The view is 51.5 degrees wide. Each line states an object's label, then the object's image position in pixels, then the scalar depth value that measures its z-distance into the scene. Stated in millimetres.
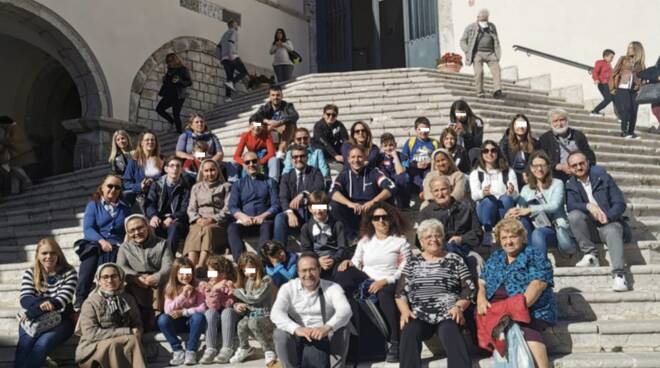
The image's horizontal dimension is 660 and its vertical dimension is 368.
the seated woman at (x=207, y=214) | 5961
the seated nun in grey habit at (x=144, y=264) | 5305
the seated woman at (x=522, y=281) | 4383
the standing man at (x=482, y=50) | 10664
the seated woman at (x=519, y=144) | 6516
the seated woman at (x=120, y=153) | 7277
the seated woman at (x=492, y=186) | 5746
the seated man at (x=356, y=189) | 5934
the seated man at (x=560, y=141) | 6582
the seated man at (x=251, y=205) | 6000
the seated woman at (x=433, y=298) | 4375
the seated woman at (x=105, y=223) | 5648
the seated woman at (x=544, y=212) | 5531
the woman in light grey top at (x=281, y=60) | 13727
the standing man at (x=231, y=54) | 13719
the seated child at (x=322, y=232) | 5516
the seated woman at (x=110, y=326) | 4789
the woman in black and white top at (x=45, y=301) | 5062
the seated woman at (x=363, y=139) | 6658
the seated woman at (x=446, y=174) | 5961
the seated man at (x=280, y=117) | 7985
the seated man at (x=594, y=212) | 5320
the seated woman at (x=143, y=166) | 6863
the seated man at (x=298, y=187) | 6045
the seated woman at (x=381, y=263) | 4730
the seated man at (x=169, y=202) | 6301
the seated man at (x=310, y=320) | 4477
